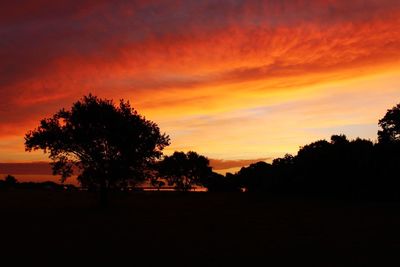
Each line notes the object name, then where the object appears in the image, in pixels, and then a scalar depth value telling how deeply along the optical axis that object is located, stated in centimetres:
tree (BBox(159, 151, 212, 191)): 14650
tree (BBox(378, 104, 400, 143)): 7606
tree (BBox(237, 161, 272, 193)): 10162
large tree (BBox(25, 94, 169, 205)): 5541
